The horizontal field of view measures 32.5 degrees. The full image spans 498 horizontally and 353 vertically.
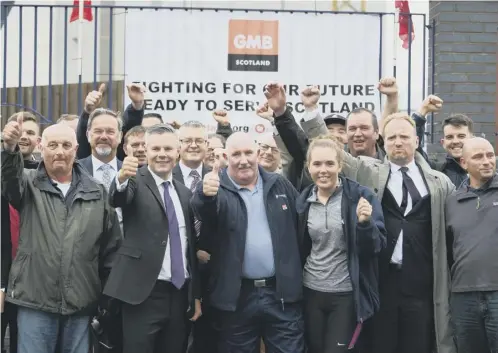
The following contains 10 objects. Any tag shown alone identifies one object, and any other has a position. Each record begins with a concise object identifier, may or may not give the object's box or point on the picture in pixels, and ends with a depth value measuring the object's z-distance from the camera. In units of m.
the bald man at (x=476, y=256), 5.82
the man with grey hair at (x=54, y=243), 5.46
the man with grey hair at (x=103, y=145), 6.41
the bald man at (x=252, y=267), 5.70
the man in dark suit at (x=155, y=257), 5.58
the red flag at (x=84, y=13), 9.64
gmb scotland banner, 9.06
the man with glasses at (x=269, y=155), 6.82
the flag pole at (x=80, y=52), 8.83
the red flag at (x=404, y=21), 9.20
